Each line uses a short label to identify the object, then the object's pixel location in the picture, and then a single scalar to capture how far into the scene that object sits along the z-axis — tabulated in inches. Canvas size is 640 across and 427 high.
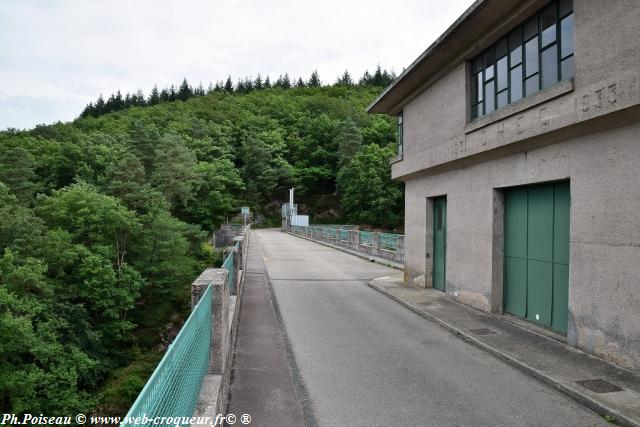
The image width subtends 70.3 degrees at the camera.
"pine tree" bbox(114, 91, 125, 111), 5622.5
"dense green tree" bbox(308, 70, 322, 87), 6835.6
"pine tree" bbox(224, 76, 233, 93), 6614.2
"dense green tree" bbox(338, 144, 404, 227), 2625.5
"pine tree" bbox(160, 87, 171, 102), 5903.5
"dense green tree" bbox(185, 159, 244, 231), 2309.3
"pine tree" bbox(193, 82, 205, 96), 6140.8
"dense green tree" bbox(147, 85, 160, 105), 5837.1
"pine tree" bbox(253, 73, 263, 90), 6688.0
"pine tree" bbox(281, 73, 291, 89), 6811.0
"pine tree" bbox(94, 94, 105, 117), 5610.2
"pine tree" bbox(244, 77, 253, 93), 6520.7
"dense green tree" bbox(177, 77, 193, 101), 5974.4
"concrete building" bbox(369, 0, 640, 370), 269.6
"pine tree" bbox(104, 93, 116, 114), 5605.3
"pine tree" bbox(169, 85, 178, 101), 5989.2
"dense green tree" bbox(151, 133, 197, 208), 2028.8
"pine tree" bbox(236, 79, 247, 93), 6490.2
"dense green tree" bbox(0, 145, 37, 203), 1919.3
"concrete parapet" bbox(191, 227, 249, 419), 187.2
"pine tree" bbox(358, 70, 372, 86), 6431.6
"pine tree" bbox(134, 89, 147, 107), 5748.0
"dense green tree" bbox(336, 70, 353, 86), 6569.9
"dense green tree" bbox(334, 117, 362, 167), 3341.5
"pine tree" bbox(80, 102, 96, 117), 5622.1
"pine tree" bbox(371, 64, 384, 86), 6013.8
